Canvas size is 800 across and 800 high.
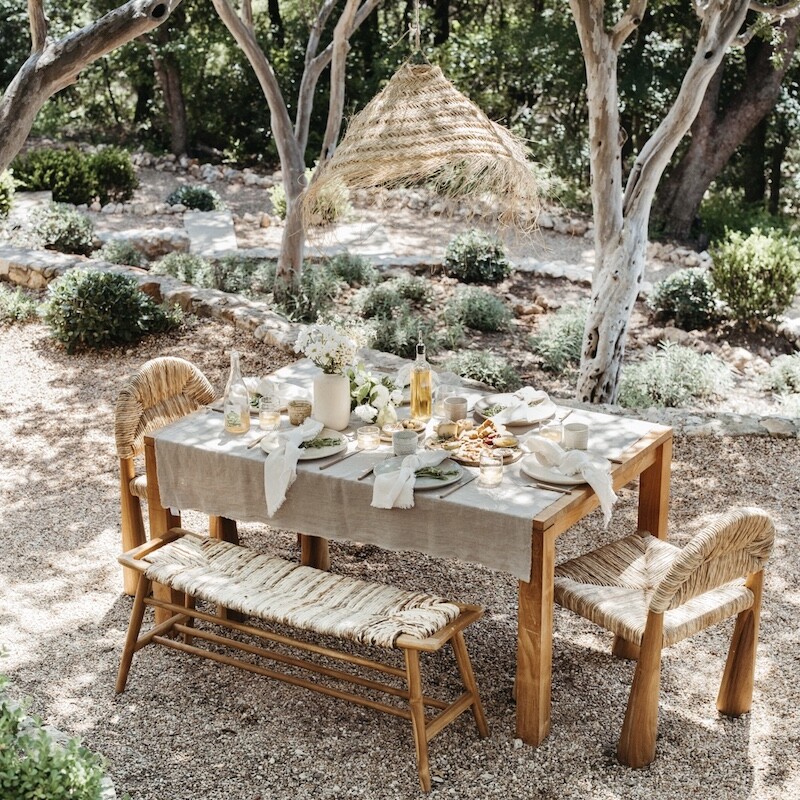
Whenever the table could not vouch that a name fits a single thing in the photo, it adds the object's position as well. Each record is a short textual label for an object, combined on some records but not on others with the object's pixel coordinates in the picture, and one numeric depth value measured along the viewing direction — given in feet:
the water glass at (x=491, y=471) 11.87
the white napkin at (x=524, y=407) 13.79
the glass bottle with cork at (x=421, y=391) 13.93
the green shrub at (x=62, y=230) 32.37
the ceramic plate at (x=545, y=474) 11.94
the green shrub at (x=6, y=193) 35.01
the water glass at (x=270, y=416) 13.53
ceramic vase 13.53
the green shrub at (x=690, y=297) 29.01
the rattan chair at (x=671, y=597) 10.66
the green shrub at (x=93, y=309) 24.86
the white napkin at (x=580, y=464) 11.85
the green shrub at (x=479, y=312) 28.27
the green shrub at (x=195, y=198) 41.37
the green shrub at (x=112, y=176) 41.32
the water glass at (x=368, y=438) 12.96
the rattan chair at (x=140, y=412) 14.57
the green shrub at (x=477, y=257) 32.14
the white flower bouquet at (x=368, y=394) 13.80
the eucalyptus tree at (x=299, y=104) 25.90
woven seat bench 10.96
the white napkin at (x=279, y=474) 12.26
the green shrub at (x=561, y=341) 25.53
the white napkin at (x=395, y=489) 11.61
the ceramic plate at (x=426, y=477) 11.76
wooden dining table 11.29
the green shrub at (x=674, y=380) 22.88
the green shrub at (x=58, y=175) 40.14
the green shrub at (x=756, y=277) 27.68
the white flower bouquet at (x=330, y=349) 13.30
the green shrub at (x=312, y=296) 27.71
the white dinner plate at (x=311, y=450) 12.52
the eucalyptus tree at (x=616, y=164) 18.52
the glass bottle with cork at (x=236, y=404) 13.43
